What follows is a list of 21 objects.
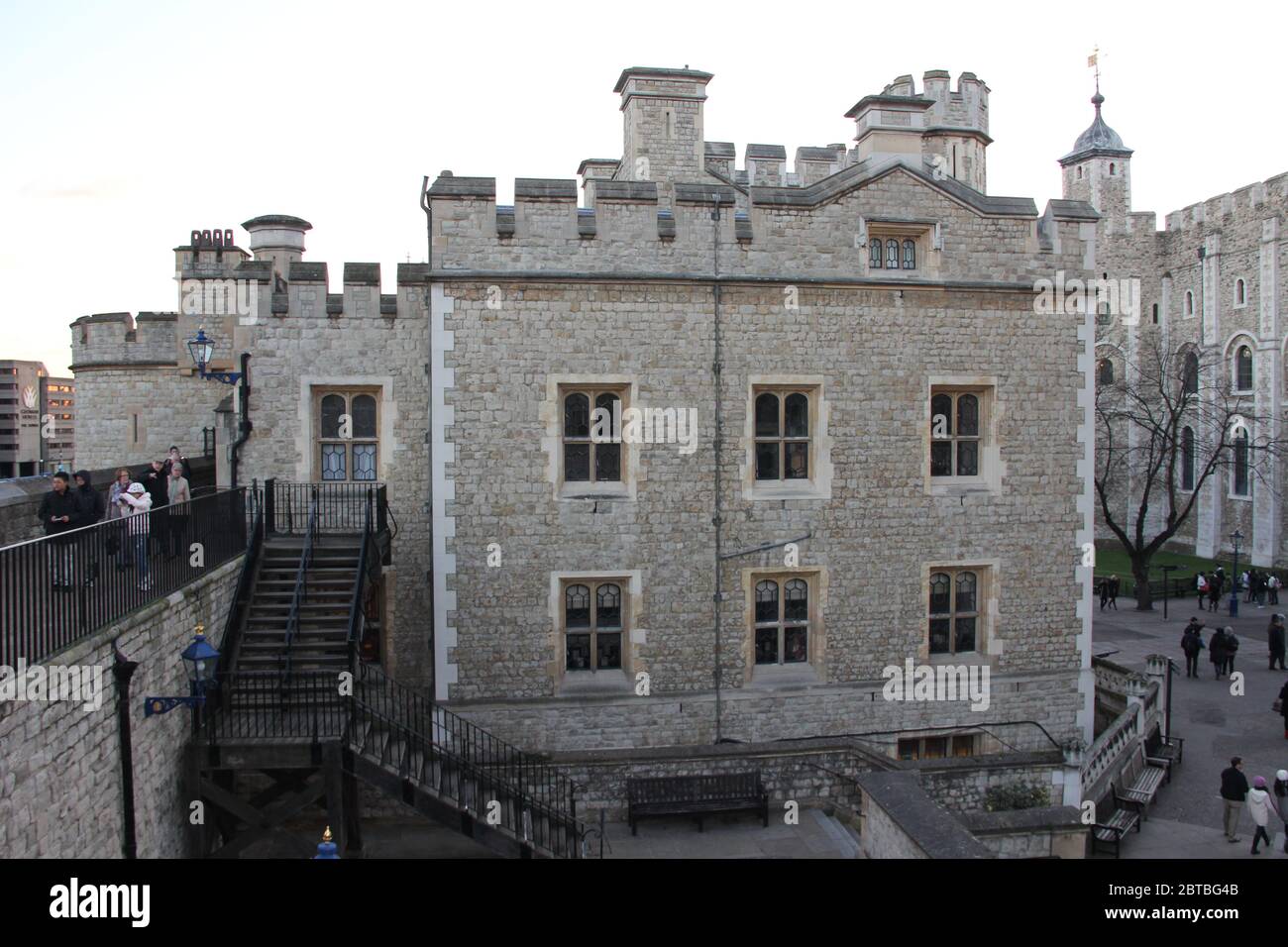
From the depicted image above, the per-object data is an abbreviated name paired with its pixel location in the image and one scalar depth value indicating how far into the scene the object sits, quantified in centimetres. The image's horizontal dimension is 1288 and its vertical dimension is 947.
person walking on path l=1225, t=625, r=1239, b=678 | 2342
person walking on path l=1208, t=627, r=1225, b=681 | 2328
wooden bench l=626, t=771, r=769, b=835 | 1366
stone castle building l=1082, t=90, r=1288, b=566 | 3966
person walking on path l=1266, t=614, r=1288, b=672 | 2392
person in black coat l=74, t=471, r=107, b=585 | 1178
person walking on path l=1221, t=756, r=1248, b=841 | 1401
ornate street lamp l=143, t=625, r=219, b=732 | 976
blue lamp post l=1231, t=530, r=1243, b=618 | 3066
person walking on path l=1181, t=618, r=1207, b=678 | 2325
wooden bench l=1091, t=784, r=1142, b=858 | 1372
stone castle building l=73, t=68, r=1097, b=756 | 1452
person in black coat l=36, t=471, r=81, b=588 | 1155
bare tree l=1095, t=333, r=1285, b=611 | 3909
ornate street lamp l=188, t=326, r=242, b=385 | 1506
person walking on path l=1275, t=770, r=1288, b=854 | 1389
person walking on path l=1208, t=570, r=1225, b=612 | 3244
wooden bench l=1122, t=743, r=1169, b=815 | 1548
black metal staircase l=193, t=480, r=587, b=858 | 1107
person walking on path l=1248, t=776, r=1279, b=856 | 1342
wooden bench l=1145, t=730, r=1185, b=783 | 1745
